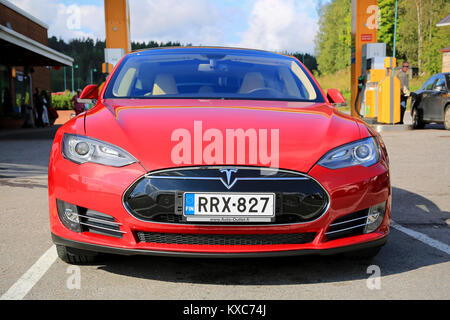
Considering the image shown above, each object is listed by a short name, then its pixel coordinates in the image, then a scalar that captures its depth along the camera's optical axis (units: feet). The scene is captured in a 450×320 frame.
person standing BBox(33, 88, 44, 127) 76.22
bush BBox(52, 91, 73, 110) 176.35
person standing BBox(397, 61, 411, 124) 50.98
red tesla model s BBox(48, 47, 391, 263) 8.99
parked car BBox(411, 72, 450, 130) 47.65
